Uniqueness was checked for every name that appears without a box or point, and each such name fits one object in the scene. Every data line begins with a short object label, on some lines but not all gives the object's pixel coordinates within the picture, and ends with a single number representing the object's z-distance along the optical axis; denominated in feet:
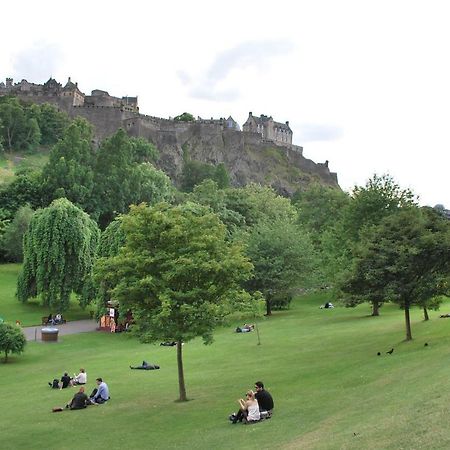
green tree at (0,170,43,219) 239.91
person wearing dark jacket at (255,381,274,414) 54.39
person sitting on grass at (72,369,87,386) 78.64
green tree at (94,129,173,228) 238.07
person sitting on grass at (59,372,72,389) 78.25
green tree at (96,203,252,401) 65.16
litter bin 119.03
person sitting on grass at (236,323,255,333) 124.57
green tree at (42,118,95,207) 228.84
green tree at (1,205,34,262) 216.74
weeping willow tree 145.79
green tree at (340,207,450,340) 84.64
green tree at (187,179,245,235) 259.19
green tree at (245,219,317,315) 159.12
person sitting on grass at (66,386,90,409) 66.33
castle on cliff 437.99
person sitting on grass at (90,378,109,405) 68.23
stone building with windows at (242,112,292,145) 592.81
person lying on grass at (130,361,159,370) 88.22
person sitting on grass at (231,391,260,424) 52.65
